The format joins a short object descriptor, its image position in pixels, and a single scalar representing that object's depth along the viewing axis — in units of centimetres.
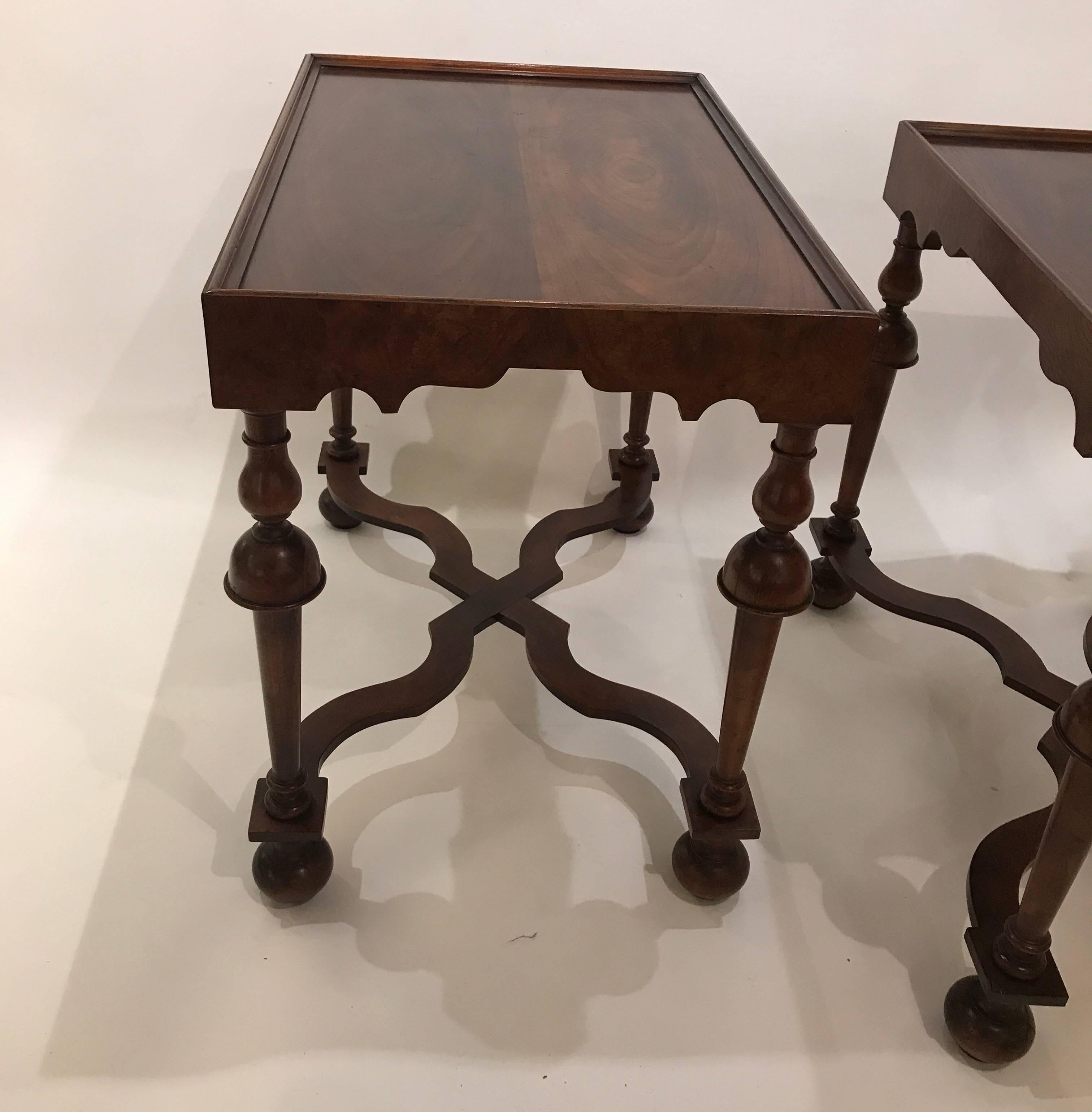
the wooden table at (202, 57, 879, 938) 74
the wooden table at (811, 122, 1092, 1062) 81
